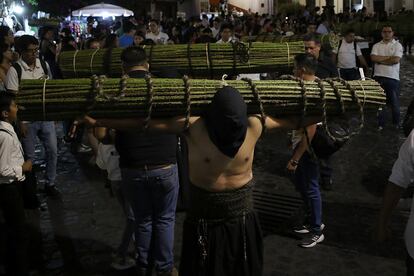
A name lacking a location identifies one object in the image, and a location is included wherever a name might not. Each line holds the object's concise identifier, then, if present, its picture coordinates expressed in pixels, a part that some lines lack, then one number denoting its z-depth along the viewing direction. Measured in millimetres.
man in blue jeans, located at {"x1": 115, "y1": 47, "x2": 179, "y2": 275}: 3916
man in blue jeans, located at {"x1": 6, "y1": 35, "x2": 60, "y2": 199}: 6172
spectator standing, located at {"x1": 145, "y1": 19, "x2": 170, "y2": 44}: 10609
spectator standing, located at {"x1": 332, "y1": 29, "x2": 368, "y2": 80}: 9867
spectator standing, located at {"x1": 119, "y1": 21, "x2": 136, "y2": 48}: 9620
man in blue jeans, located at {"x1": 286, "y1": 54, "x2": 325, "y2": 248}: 4750
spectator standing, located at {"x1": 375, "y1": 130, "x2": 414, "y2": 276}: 2959
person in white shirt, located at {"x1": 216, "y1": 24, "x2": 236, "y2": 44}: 8758
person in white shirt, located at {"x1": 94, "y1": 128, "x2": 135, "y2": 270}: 4422
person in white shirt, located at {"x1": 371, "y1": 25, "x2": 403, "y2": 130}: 8508
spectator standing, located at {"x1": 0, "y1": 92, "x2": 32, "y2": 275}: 4227
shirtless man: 3021
